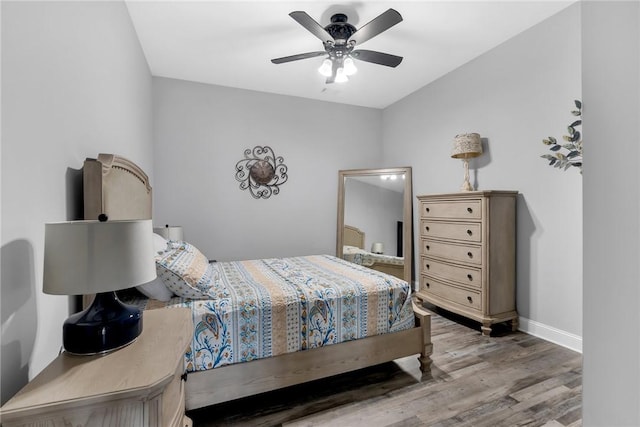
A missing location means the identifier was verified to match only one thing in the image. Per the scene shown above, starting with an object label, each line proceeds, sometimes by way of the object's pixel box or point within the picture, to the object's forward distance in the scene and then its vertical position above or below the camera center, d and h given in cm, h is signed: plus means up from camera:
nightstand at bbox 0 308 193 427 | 71 -45
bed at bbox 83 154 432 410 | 159 -69
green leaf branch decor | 200 +44
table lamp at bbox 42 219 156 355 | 84 -16
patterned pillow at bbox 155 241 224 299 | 166 -37
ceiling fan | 201 +131
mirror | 404 -11
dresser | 262 -42
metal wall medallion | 384 +53
